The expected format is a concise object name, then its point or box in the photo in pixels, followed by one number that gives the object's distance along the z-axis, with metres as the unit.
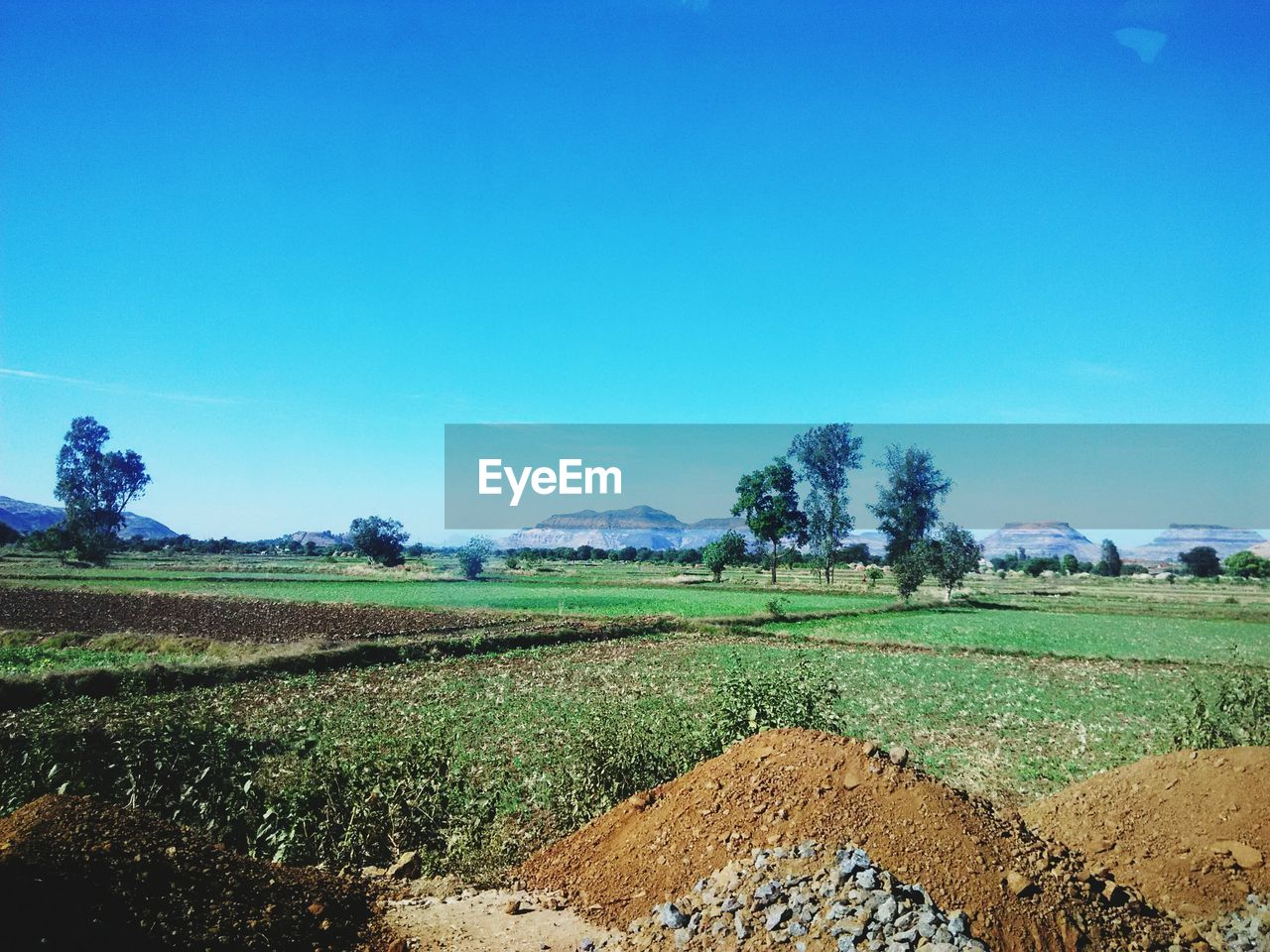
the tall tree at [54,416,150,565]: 81.69
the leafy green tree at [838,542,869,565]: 108.09
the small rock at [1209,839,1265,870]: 6.07
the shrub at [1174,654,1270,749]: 9.24
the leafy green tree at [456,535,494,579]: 74.97
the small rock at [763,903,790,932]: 4.53
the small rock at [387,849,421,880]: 6.36
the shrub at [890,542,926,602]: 47.47
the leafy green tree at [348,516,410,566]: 80.62
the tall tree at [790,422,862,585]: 69.50
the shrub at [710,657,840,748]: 8.27
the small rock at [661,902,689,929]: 4.86
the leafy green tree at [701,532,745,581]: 72.56
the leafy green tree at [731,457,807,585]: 70.62
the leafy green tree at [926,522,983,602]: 53.34
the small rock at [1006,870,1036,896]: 4.80
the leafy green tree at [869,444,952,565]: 65.56
